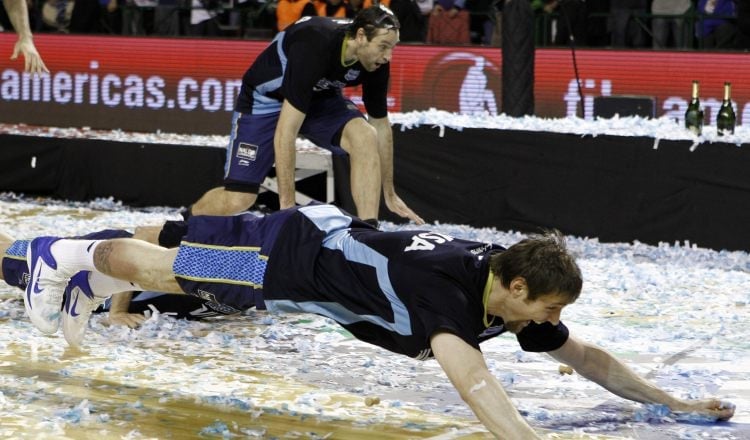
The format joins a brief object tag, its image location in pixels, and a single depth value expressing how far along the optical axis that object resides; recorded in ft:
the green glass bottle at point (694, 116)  27.37
